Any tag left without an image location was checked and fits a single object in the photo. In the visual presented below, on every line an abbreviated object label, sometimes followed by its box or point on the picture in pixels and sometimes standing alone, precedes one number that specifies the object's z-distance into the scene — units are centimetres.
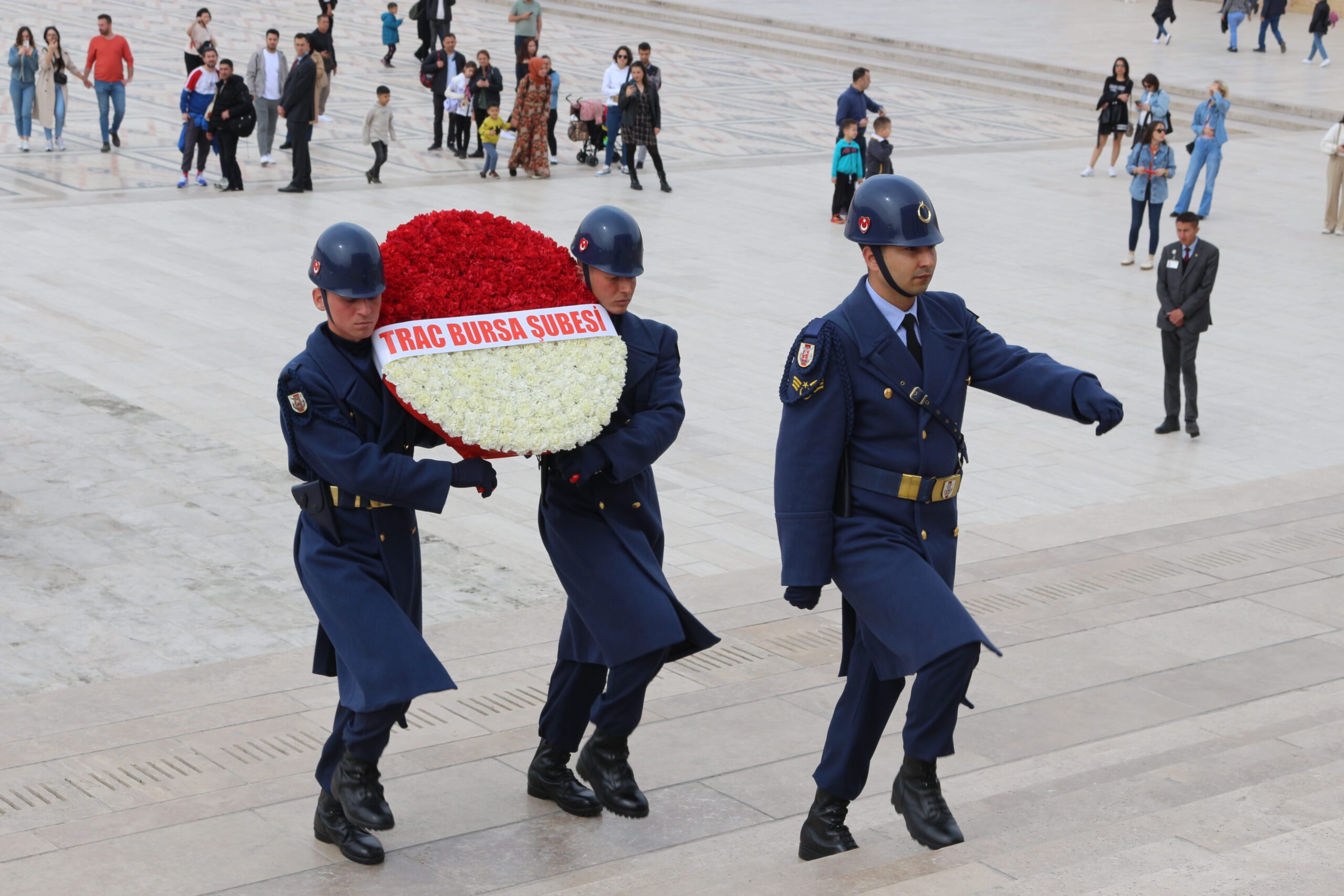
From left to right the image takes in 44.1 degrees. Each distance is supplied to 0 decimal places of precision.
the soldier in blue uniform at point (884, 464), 500
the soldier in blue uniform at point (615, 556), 532
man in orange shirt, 2091
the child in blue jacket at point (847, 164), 1898
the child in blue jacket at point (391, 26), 2919
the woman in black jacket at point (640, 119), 2042
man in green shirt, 2670
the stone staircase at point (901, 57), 2928
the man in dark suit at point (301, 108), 1936
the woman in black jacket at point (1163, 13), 3619
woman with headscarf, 2080
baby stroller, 2178
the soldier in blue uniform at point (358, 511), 496
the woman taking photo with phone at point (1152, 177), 1750
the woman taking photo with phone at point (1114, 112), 2306
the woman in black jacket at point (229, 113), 1888
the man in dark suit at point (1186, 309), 1209
